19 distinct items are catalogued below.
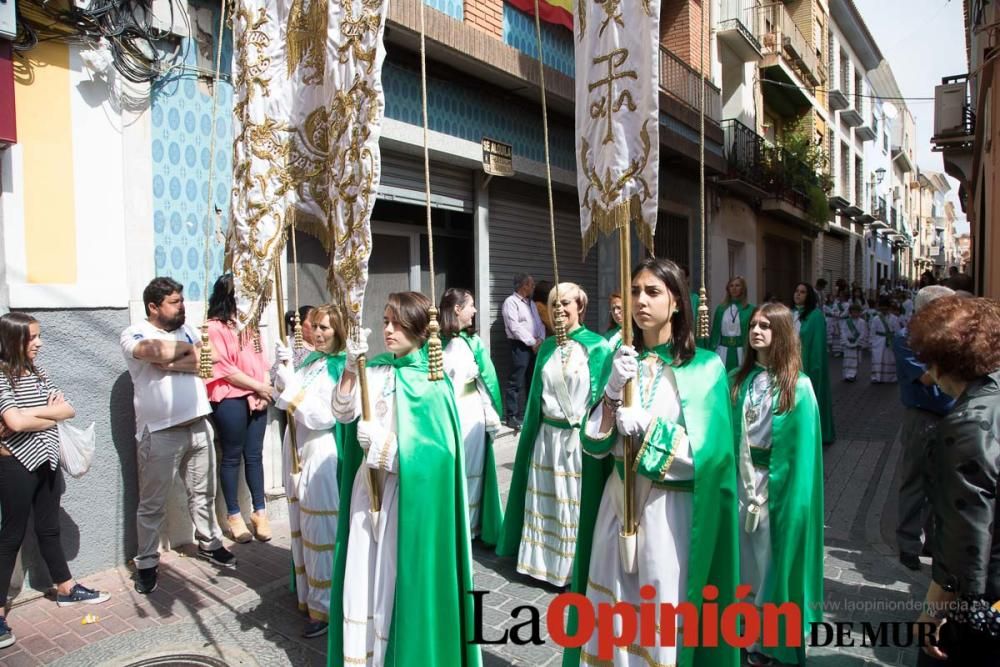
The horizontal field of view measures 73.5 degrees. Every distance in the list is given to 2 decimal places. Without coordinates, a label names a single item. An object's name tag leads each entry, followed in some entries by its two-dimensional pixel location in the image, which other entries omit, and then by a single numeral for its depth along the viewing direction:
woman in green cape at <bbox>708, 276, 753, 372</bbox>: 8.37
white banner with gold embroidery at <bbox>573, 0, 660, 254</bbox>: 2.67
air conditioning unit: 12.91
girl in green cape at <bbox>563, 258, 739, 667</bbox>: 2.54
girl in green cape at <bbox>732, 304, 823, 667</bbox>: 3.32
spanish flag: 9.33
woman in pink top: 4.84
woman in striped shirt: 3.64
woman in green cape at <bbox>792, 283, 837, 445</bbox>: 7.61
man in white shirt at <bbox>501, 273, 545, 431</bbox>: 8.24
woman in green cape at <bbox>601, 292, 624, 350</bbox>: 5.17
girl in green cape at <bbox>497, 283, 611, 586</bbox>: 4.41
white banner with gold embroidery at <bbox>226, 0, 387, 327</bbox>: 3.57
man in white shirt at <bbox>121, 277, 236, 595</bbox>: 4.27
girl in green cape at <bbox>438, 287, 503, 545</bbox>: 5.07
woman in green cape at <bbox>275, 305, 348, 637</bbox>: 3.73
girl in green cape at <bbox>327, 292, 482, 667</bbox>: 2.85
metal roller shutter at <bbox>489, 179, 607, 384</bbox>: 8.99
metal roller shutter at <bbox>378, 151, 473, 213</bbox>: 7.38
